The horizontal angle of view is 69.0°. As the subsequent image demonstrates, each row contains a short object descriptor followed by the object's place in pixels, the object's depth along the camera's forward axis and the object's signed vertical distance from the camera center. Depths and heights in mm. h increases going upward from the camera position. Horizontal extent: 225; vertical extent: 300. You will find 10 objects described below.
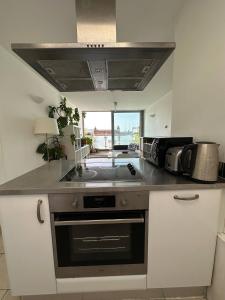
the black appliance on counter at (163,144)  1233 -130
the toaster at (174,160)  1056 -220
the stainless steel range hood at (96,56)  881 +413
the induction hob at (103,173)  1105 -346
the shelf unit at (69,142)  3711 -312
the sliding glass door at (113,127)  7117 +32
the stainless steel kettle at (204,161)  936 -197
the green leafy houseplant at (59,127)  3003 +25
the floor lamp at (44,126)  2521 +38
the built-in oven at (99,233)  940 -638
